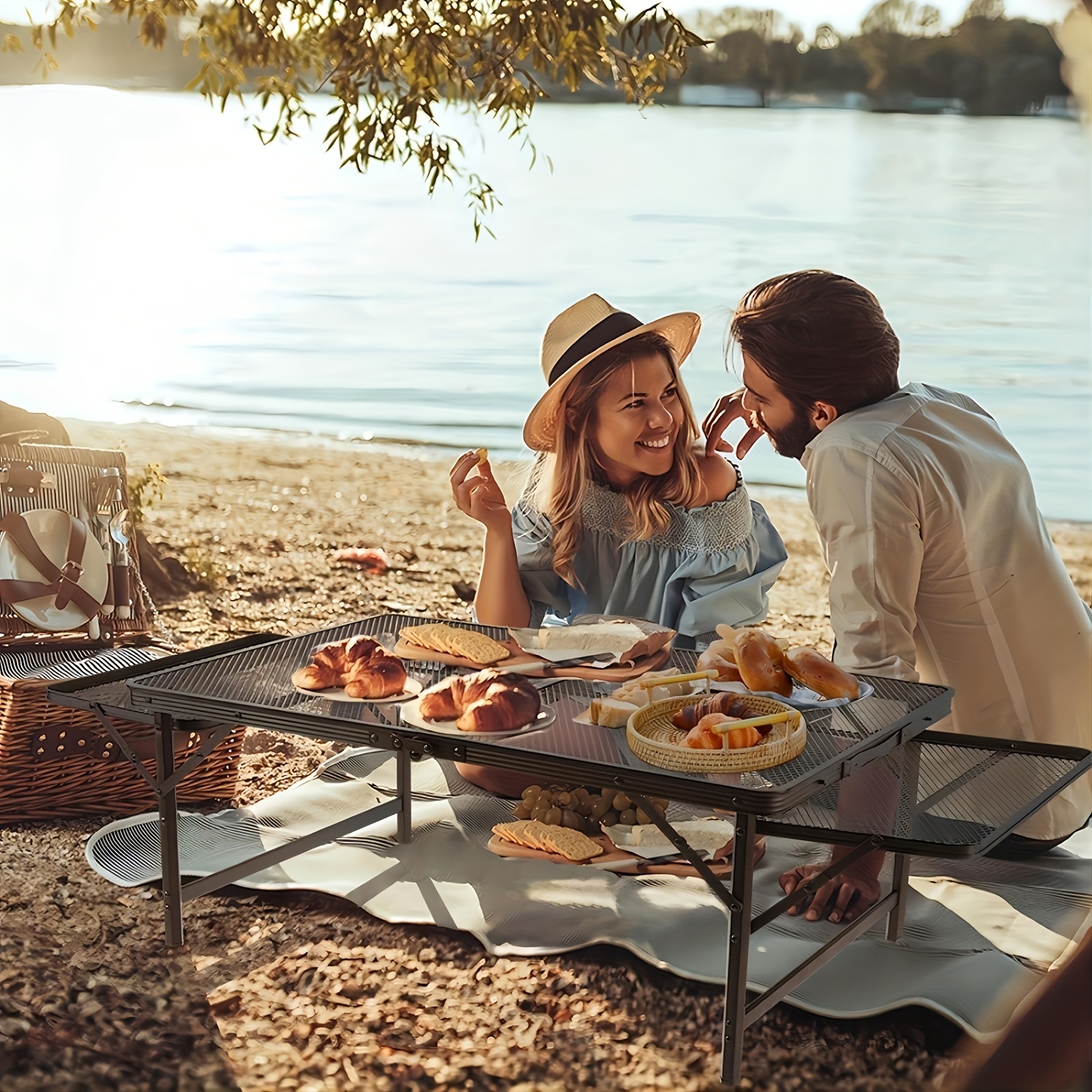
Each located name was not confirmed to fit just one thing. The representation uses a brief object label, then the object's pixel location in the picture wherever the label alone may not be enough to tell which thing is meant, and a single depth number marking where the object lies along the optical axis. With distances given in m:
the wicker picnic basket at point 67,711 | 3.02
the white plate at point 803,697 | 2.13
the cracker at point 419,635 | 2.49
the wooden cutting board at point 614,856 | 2.72
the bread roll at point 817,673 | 2.19
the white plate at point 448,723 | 2.00
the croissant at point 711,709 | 1.98
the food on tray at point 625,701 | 2.06
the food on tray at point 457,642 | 2.41
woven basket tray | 1.83
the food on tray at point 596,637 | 2.51
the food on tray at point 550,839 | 2.76
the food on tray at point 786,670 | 2.18
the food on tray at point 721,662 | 2.25
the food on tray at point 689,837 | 2.81
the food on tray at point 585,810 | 2.87
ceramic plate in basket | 3.30
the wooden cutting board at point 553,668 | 2.37
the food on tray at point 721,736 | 1.85
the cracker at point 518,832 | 2.81
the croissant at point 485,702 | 2.02
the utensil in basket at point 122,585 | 3.39
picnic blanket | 2.28
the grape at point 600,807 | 2.87
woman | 3.15
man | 2.37
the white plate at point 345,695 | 2.17
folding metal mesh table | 1.86
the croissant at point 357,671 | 2.20
